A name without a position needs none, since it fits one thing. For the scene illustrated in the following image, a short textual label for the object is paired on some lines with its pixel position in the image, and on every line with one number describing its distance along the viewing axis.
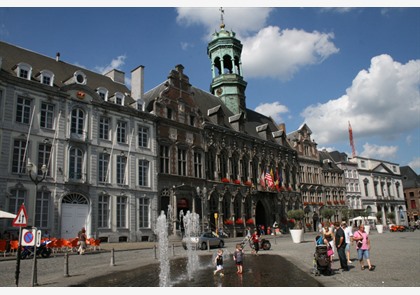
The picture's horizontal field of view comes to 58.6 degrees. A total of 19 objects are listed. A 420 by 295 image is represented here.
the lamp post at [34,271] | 11.37
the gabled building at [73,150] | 25.78
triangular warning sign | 11.59
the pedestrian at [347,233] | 14.63
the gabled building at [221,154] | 36.62
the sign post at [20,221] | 11.59
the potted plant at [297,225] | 29.12
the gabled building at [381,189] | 68.62
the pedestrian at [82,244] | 22.01
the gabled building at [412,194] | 86.56
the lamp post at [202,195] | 37.82
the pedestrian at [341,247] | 13.29
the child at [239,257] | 13.30
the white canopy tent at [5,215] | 18.89
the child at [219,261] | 13.46
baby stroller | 12.24
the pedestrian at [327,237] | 13.66
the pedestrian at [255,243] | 21.22
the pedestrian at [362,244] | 13.34
